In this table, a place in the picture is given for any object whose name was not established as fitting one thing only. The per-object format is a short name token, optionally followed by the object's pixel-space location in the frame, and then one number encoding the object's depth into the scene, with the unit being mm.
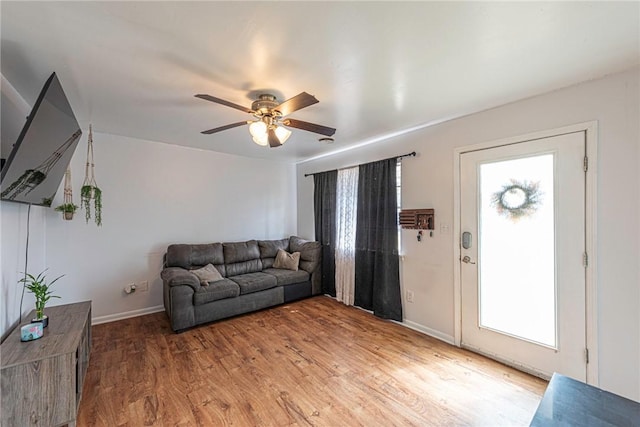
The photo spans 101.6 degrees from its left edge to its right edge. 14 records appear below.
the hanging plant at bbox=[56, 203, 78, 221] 3094
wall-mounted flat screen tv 1540
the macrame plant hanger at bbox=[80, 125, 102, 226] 3311
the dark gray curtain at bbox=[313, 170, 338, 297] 4504
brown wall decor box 3117
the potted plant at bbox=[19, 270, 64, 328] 1988
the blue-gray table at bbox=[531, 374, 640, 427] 1016
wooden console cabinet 1523
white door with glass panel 2145
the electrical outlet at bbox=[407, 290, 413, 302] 3346
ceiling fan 2008
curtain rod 3283
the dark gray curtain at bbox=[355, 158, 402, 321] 3506
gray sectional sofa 3199
